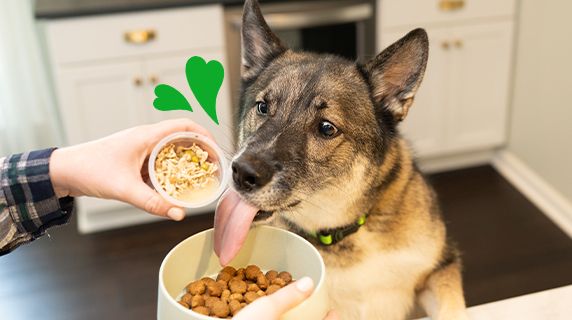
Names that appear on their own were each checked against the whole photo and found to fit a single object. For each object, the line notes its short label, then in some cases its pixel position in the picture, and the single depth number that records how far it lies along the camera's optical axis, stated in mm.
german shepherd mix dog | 1275
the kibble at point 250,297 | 910
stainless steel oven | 2701
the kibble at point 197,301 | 887
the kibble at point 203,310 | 860
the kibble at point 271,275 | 975
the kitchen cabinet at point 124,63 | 2598
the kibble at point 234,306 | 877
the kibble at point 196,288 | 927
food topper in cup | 983
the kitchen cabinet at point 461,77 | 2967
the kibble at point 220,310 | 864
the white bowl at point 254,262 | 820
